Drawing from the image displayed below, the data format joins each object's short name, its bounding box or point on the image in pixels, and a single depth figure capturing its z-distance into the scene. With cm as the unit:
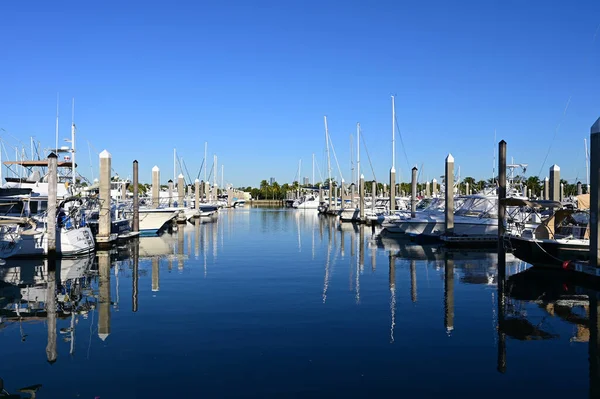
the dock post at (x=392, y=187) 4559
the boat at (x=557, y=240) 1830
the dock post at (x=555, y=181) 3266
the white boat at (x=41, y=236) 2189
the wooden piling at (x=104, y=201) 2677
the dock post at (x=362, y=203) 5163
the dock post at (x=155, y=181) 4731
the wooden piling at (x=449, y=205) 2978
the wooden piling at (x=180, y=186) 5638
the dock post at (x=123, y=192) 4886
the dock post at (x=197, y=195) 6388
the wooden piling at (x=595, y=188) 1516
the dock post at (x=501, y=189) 2378
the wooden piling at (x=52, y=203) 2108
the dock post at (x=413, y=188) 3925
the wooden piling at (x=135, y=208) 3497
